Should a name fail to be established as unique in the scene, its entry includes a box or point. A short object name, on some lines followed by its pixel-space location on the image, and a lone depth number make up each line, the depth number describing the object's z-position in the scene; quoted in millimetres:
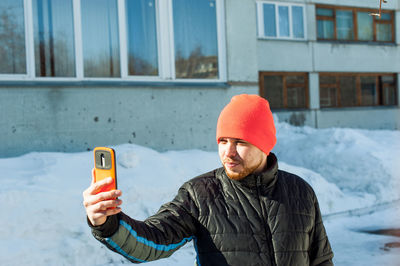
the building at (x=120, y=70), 7242
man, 1843
